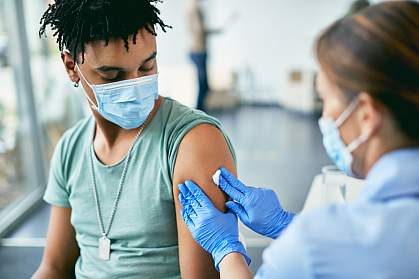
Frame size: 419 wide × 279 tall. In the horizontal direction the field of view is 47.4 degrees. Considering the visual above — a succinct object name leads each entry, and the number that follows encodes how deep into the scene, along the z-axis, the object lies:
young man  1.22
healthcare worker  0.73
